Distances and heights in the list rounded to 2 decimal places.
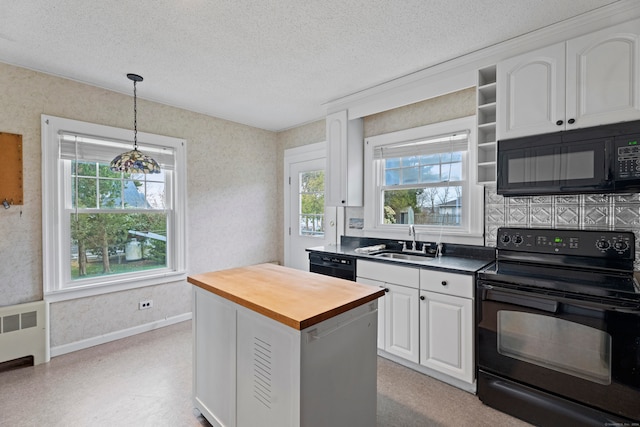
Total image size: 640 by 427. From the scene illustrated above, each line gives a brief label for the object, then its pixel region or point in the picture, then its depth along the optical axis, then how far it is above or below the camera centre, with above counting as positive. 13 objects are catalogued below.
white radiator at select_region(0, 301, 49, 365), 2.52 -1.05
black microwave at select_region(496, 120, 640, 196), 1.84 +0.33
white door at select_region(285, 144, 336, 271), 4.14 -0.01
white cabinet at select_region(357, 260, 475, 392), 2.21 -0.87
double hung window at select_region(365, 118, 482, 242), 2.79 +0.31
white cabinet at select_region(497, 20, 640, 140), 1.83 +0.84
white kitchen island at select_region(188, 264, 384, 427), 1.31 -0.70
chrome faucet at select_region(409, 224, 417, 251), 3.02 -0.23
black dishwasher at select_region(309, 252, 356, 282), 2.93 -0.55
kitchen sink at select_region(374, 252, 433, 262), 2.84 -0.45
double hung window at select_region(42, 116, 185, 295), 2.80 -0.02
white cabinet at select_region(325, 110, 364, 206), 3.42 +0.57
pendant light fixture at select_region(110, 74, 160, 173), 2.56 +0.39
